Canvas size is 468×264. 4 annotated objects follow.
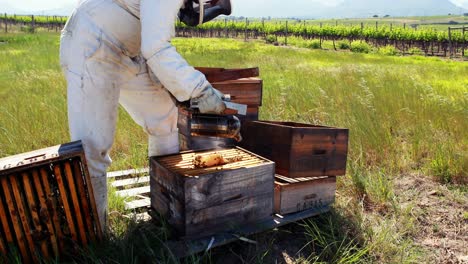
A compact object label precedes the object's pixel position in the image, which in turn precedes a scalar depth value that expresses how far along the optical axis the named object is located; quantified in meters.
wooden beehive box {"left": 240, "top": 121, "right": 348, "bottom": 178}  3.13
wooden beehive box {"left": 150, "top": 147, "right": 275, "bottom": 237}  2.61
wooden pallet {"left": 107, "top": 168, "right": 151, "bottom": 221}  3.27
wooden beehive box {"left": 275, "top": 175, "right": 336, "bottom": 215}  3.12
